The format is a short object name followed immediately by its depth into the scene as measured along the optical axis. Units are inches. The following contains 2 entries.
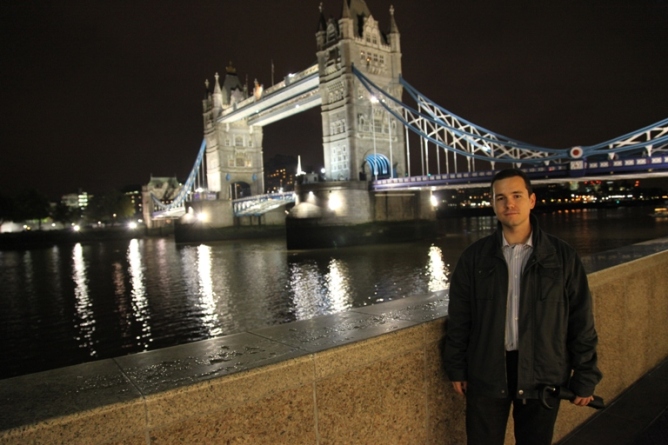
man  69.3
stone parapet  52.6
